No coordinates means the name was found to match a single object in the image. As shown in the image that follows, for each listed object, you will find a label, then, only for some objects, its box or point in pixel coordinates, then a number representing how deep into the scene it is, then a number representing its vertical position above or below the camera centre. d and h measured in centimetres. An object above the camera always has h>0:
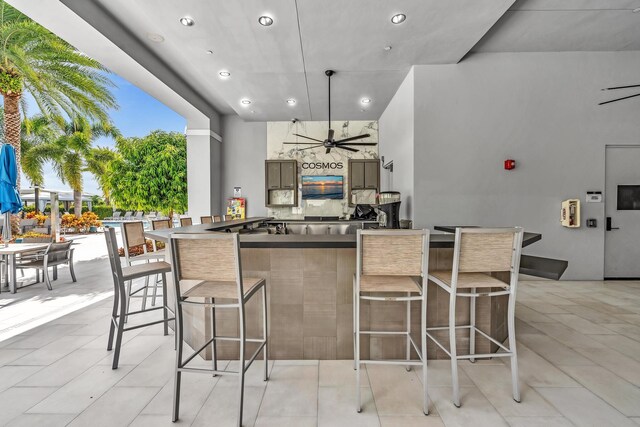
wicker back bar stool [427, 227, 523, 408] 165 -30
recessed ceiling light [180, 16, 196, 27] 308 +215
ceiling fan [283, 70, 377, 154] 433 +123
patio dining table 361 -55
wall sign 692 +112
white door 426 -13
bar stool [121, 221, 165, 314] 258 -25
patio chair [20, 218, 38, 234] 662 -35
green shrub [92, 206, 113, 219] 1903 +2
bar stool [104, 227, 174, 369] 206 -50
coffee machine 343 -8
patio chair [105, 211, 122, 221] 1847 -46
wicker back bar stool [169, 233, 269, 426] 150 -31
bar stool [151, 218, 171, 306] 323 -18
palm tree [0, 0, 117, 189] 516 +293
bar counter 211 -78
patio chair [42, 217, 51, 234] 720 -40
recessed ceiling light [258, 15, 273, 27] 308 +216
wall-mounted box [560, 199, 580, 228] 410 -6
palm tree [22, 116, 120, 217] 1073 +237
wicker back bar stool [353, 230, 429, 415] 158 -28
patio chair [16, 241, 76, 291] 393 -74
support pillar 634 +91
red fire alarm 410 +67
